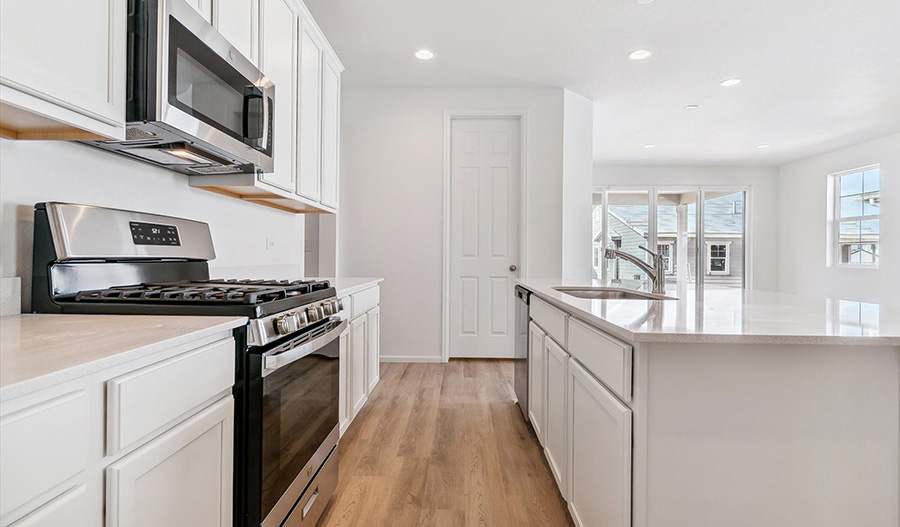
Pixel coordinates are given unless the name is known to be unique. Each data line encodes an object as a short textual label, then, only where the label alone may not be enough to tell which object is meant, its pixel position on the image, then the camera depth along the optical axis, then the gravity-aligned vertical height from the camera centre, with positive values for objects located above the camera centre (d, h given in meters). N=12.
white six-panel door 4.39 +0.30
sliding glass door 7.65 +0.62
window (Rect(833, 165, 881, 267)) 5.88 +0.69
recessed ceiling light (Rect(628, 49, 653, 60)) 3.49 +1.63
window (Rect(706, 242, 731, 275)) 7.69 +0.11
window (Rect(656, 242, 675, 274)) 7.81 +0.27
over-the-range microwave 1.24 +0.52
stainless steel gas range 1.14 -0.15
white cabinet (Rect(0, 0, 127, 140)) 0.92 +0.43
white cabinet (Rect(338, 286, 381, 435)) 2.33 -0.52
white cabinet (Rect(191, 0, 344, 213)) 1.93 +0.86
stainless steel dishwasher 2.67 -0.50
